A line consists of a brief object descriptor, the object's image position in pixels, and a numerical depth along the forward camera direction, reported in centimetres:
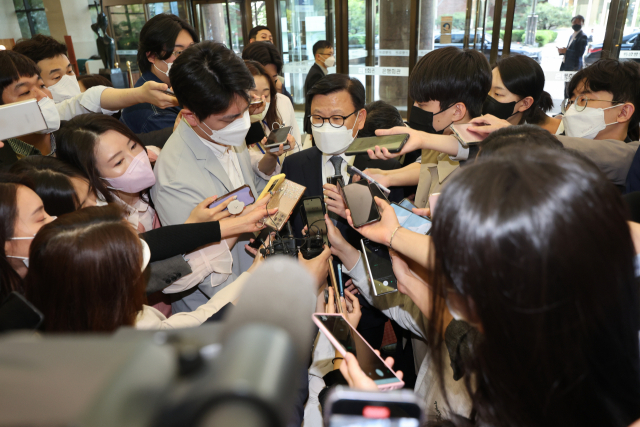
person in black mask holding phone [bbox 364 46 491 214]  192
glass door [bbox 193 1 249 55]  855
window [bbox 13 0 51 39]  969
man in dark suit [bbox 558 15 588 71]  599
